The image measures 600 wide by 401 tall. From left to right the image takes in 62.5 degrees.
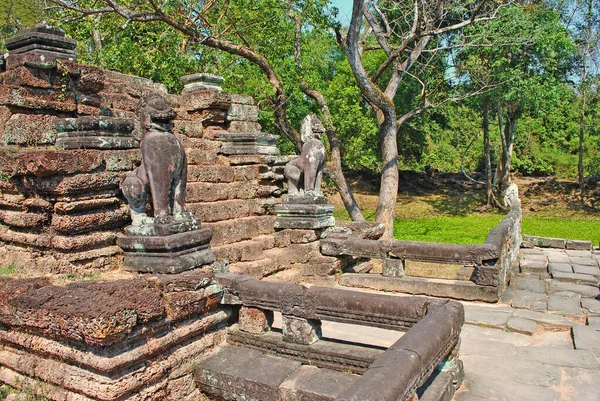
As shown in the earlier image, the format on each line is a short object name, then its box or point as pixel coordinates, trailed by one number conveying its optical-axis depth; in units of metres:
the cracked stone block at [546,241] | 11.64
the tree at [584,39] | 19.25
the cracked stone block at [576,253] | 10.67
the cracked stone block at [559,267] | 8.89
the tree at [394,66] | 11.54
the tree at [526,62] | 15.13
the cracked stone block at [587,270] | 8.66
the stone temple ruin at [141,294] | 3.55
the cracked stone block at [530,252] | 10.76
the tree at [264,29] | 11.91
